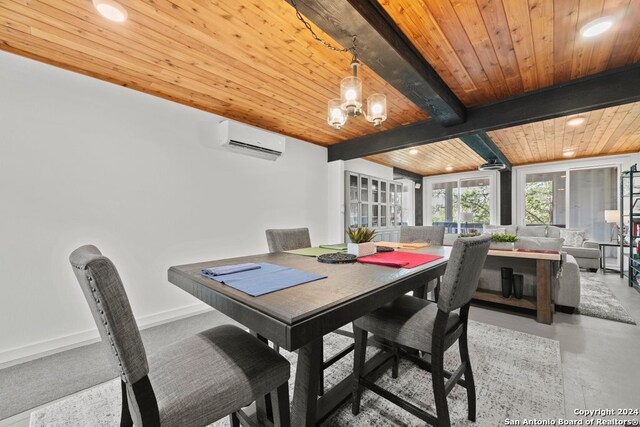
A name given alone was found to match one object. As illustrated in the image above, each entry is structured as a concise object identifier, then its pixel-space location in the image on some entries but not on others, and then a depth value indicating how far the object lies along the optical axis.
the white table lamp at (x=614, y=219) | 4.90
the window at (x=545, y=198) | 6.20
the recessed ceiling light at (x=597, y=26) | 1.63
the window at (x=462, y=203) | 7.16
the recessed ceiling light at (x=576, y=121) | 3.34
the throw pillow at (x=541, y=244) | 3.53
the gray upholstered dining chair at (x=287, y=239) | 2.23
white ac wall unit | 3.10
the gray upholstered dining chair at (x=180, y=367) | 0.69
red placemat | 1.39
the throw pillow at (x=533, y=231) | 5.51
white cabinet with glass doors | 4.89
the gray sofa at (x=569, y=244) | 4.86
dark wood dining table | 0.75
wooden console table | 2.61
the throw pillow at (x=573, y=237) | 5.27
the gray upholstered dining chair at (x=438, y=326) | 1.15
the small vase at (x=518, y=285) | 2.91
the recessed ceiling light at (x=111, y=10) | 1.50
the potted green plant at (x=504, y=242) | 3.02
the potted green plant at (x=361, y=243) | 1.70
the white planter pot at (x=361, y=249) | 1.69
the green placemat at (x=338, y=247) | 2.04
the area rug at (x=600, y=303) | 2.74
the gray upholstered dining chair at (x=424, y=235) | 2.62
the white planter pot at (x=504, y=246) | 3.02
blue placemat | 1.00
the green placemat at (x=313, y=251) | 1.86
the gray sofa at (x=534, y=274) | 2.79
